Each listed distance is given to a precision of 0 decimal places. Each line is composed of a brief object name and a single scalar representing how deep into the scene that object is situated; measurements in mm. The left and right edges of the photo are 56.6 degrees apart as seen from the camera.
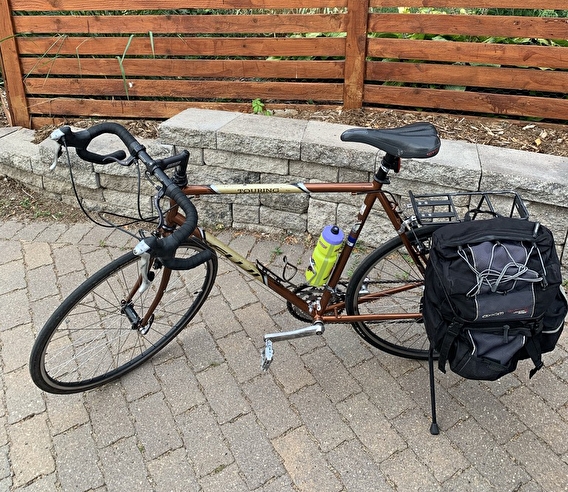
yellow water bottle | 2418
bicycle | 2172
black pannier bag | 1998
